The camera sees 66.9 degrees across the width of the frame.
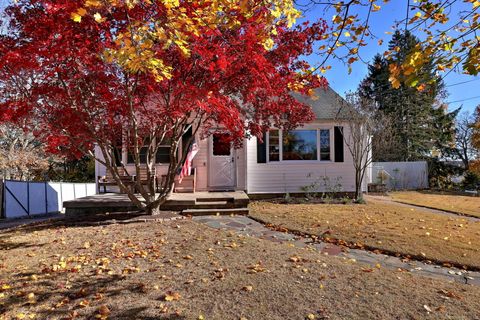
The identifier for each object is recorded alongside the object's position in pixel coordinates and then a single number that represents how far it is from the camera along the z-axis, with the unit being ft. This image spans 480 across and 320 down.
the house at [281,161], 40.63
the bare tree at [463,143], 88.33
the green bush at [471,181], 65.36
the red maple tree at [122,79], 18.92
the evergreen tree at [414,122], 87.20
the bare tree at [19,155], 64.39
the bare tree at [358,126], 37.52
